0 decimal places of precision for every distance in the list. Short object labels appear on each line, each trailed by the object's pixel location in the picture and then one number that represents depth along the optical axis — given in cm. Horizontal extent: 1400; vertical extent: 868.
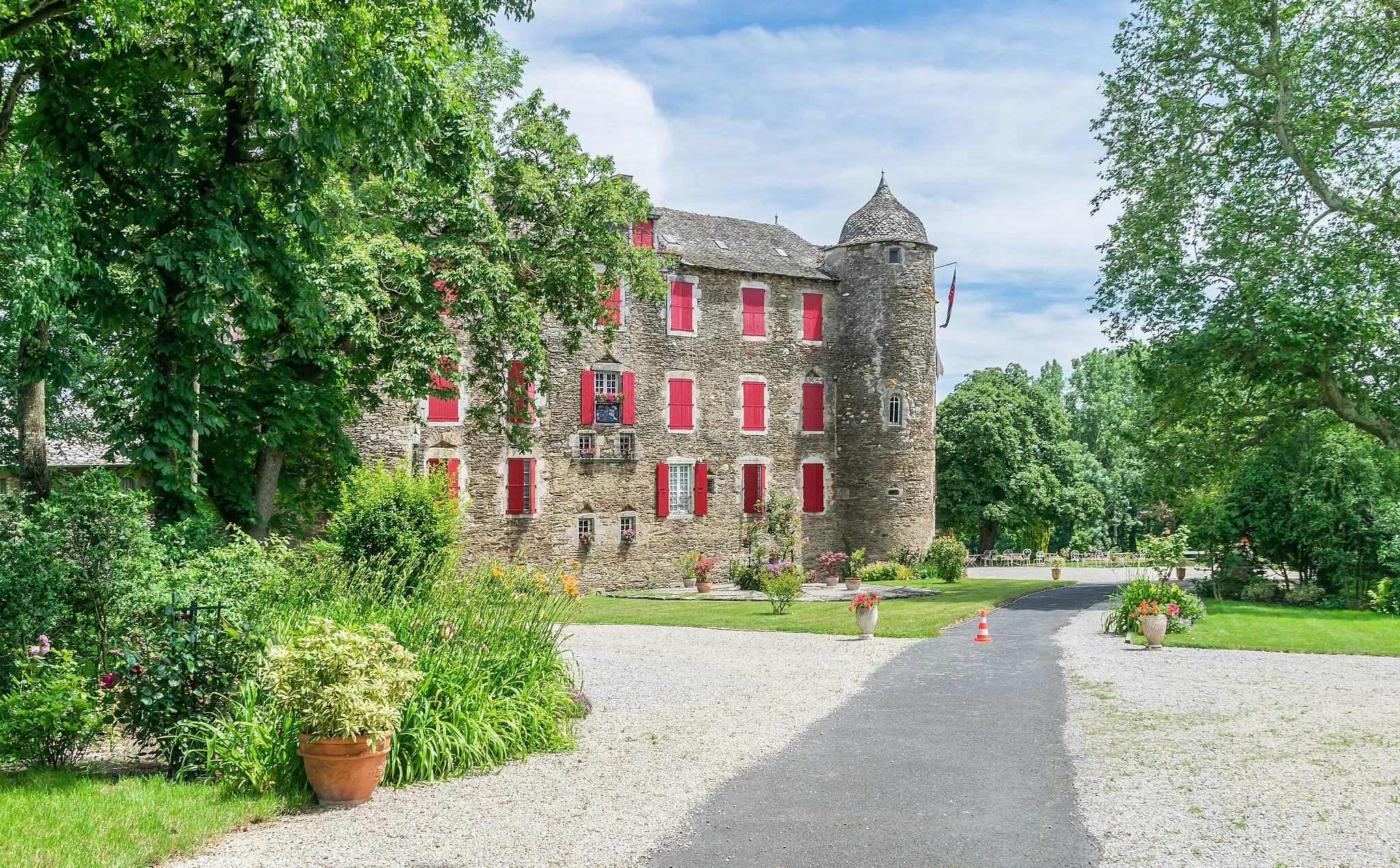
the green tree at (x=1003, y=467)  4172
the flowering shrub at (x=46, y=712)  677
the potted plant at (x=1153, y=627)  1519
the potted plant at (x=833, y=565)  3131
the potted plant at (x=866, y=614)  1652
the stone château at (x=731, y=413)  2875
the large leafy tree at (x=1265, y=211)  2030
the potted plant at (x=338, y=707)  668
